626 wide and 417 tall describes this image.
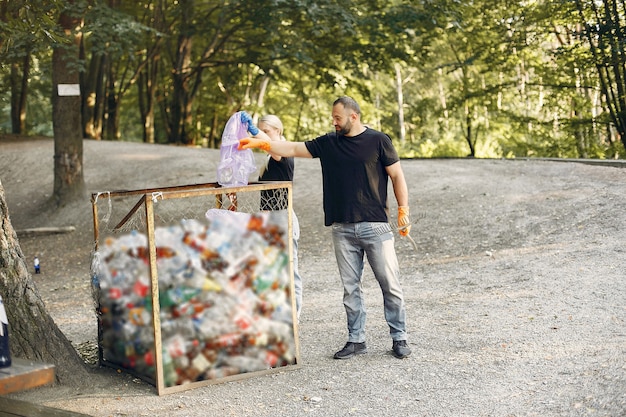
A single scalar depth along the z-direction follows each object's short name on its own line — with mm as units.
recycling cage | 5625
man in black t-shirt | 6254
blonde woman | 6855
